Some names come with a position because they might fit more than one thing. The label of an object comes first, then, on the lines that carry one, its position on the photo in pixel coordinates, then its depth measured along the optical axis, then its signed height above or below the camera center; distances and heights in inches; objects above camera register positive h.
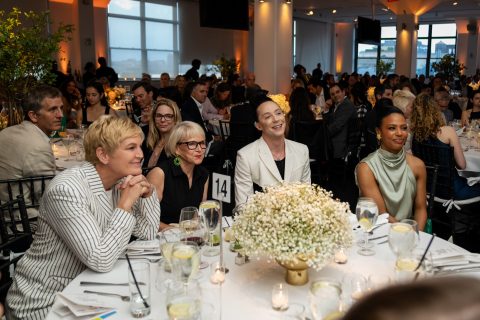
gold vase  69.3 -28.5
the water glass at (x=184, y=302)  56.7 -26.5
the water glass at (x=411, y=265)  62.9 -25.5
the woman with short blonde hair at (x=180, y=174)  122.2 -23.6
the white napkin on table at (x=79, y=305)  64.0 -30.3
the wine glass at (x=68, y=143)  186.7 -24.0
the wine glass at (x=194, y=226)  84.4 -25.8
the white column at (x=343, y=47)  979.9 +69.7
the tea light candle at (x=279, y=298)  63.9 -28.8
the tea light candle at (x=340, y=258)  79.0 -29.2
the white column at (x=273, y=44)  376.2 +29.8
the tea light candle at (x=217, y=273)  72.2 -29.4
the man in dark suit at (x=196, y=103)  257.3 -12.3
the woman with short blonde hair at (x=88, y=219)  78.8 -23.6
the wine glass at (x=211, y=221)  85.7 -25.1
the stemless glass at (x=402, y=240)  73.9 -24.7
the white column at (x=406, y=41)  625.3 +51.0
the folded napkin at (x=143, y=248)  85.9 -30.4
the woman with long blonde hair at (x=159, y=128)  166.4 -16.0
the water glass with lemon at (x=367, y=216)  86.3 -24.4
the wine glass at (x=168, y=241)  71.5 -26.2
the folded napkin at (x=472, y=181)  166.6 -35.1
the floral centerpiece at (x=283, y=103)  256.2 -11.8
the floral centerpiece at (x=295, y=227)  65.4 -20.3
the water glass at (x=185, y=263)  67.4 -25.5
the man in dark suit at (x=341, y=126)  273.1 -25.8
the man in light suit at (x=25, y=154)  138.8 -20.4
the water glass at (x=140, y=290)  64.2 -28.3
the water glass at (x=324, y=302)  56.8 -26.2
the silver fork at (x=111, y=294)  68.3 -30.6
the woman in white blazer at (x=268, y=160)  134.3 -22.1
